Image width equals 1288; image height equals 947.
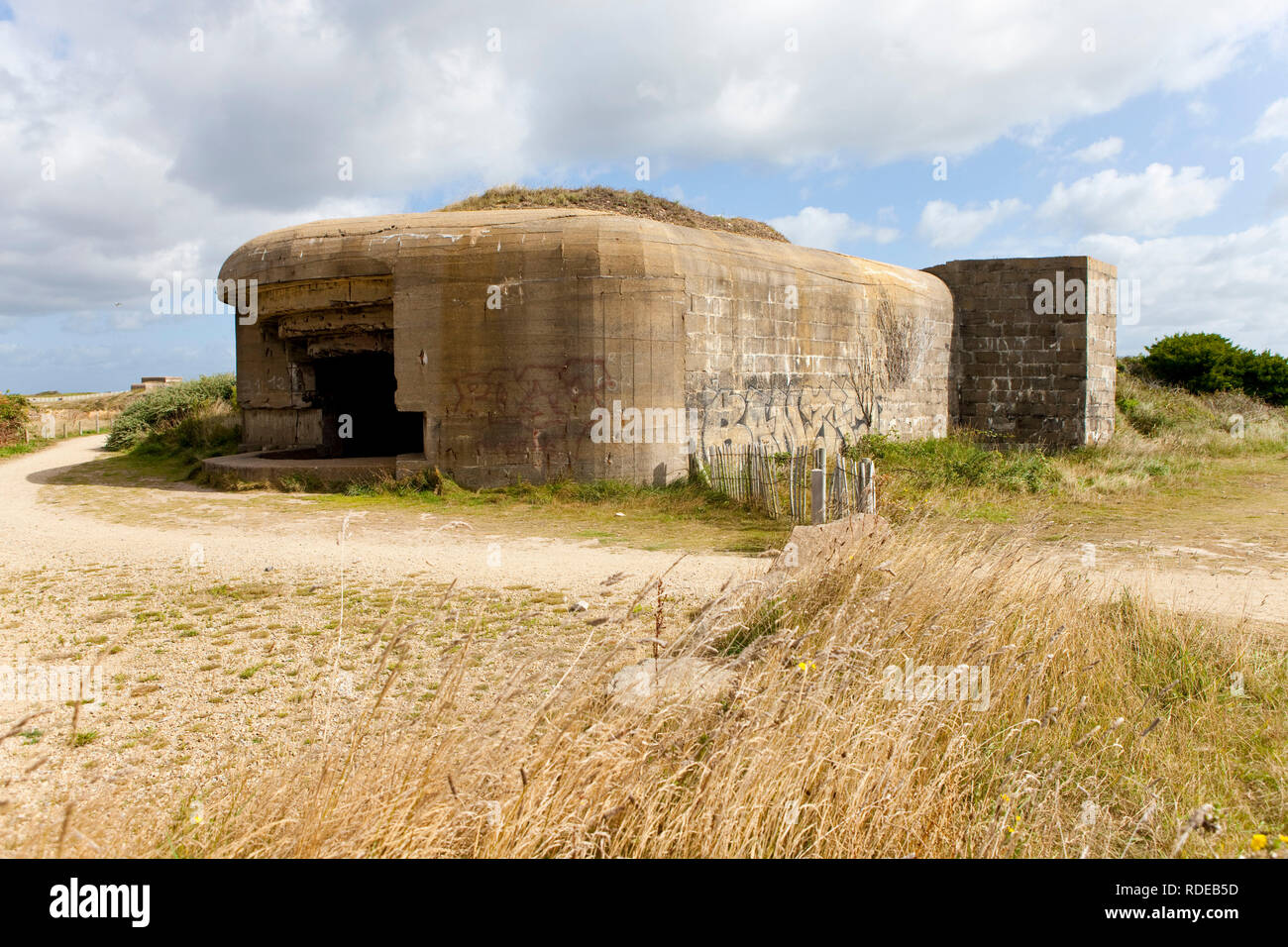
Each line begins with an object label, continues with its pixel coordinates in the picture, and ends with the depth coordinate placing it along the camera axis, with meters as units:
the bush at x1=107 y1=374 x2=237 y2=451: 21.55
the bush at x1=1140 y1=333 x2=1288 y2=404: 25.80
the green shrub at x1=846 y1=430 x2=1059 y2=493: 12.27
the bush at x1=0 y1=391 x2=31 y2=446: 22.28
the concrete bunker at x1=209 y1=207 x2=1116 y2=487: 11.58
